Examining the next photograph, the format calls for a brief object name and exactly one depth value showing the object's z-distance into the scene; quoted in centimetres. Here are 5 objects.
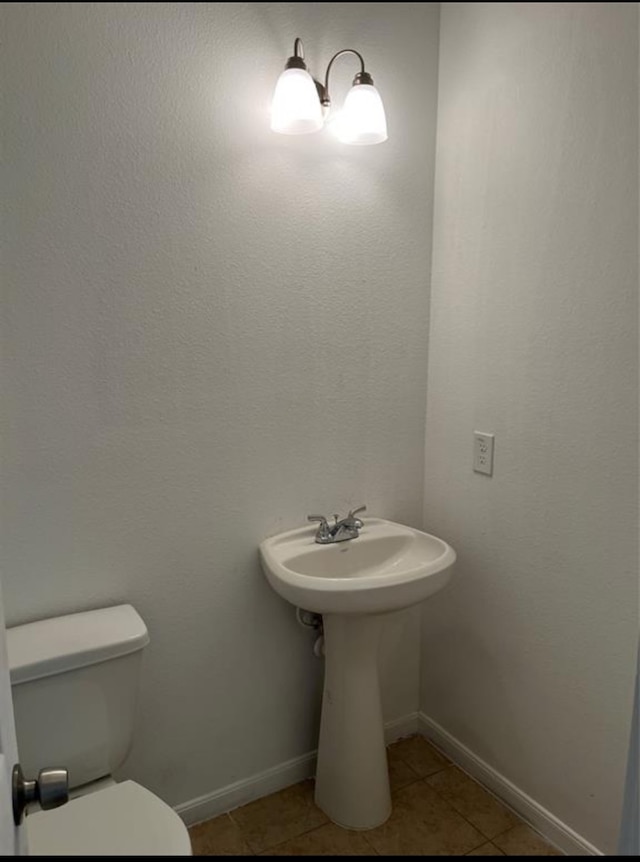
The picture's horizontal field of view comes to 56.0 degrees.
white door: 57
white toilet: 101
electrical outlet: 154
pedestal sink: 144
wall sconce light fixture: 126
